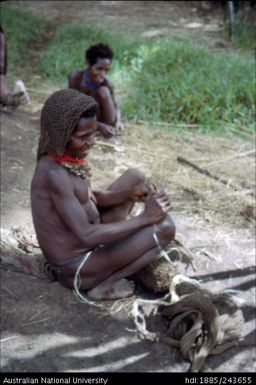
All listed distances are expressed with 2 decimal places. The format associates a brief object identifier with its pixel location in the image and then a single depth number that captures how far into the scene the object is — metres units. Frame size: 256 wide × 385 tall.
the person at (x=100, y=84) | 5.98
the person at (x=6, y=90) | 6.36
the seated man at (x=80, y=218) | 3.23
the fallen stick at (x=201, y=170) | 5.42
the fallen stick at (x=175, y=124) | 6.67
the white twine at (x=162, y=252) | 3.51
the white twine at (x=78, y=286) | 3.45
